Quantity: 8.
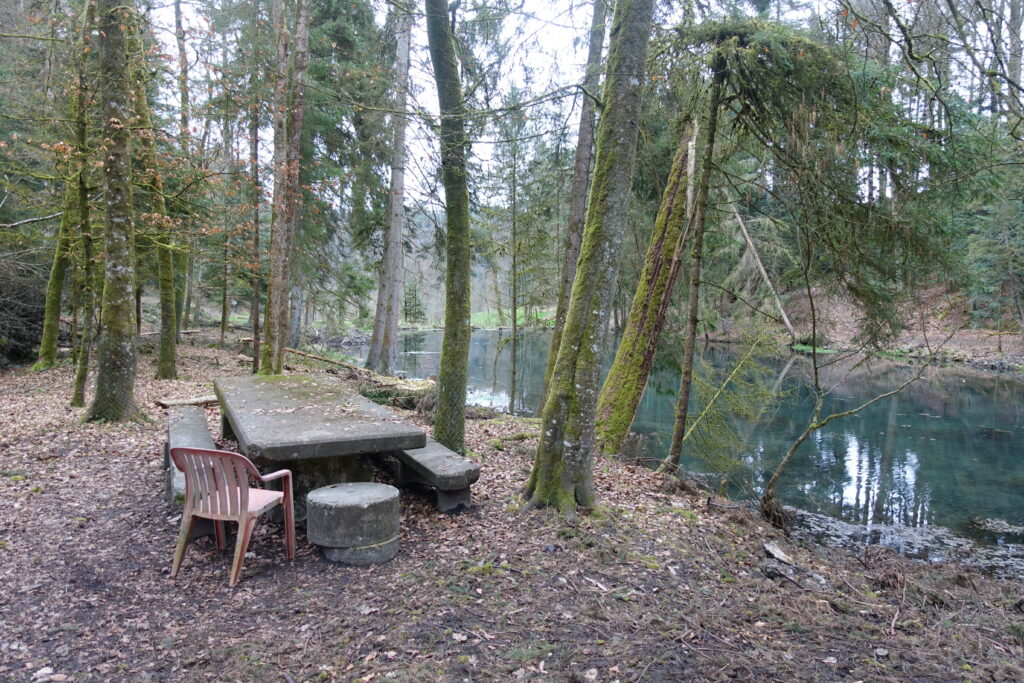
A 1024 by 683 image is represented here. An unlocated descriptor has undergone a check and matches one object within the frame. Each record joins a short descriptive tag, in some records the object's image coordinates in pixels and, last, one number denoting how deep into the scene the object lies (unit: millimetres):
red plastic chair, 3287
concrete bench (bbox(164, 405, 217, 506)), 4230
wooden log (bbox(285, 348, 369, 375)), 13781
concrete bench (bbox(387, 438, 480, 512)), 4422
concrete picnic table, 3699
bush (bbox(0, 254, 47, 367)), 12711
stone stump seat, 3645
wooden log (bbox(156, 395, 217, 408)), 7775
